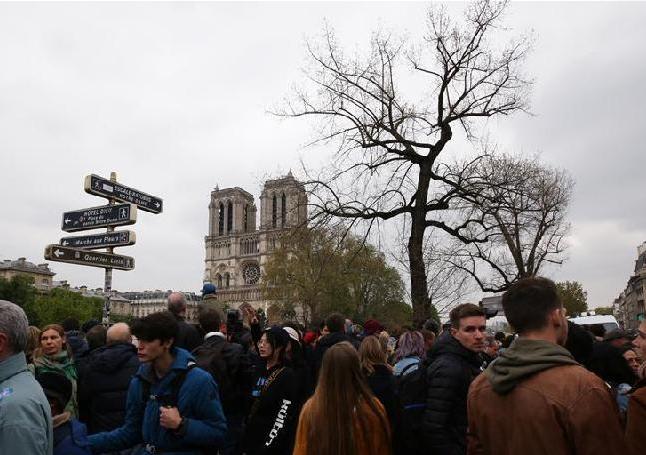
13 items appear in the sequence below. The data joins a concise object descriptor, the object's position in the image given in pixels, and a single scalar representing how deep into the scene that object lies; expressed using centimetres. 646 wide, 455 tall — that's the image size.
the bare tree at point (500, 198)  1088
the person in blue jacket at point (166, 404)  325
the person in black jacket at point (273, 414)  388
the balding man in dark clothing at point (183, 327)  600
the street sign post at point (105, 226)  1021
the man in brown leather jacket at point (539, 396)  203
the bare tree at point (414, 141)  1102
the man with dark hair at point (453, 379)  344
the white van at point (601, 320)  1719
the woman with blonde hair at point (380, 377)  333
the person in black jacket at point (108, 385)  466
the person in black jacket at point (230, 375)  522
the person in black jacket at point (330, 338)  598
